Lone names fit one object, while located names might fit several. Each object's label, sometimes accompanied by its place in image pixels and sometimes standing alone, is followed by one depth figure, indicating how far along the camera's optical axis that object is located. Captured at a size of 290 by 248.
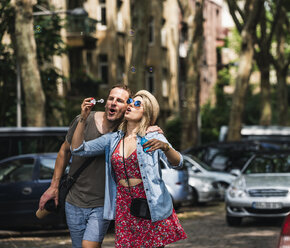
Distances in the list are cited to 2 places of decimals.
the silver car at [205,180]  18.89
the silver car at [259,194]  13.38
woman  5.20
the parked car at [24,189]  12.63
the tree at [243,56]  23.30
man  5.50
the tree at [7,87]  22.97
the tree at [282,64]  31.73
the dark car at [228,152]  20.16
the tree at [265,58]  28.06
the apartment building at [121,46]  36.19
